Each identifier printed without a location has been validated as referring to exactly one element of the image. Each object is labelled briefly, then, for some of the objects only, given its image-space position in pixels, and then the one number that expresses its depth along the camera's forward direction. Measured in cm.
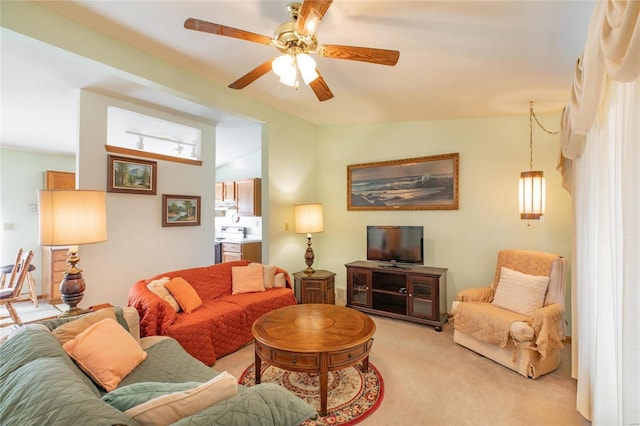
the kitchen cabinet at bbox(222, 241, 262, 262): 558
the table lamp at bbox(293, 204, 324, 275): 400
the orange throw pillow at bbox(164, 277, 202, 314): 281
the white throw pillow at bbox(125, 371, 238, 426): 92
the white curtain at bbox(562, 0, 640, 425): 106
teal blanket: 84
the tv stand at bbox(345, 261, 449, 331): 349
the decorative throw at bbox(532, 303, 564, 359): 237
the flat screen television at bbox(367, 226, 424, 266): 377
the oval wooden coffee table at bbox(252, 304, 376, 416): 199
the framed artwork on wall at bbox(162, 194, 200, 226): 389
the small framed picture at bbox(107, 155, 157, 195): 337
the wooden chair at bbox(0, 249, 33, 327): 351
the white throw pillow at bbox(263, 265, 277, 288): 359
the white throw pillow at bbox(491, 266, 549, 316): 274
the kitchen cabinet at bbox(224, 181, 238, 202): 614
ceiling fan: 169
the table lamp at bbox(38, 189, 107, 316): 180
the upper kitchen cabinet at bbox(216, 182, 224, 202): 643
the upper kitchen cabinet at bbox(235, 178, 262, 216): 577
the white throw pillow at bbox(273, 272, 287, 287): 363
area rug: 199
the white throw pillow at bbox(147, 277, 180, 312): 275
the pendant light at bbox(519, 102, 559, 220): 286
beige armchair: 243
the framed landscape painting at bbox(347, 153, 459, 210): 385
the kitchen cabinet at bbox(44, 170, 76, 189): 498
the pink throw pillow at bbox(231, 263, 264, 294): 345
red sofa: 247
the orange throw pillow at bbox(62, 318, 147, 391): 156
